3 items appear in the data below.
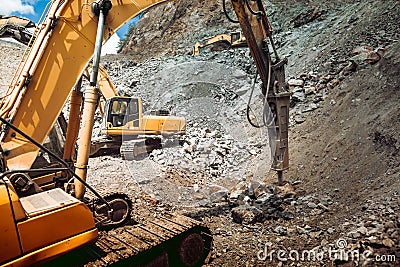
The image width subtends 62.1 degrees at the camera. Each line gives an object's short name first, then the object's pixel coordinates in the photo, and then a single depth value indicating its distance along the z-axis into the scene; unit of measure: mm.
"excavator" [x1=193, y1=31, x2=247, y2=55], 17922
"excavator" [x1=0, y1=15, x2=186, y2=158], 8961
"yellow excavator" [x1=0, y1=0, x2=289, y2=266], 2192
